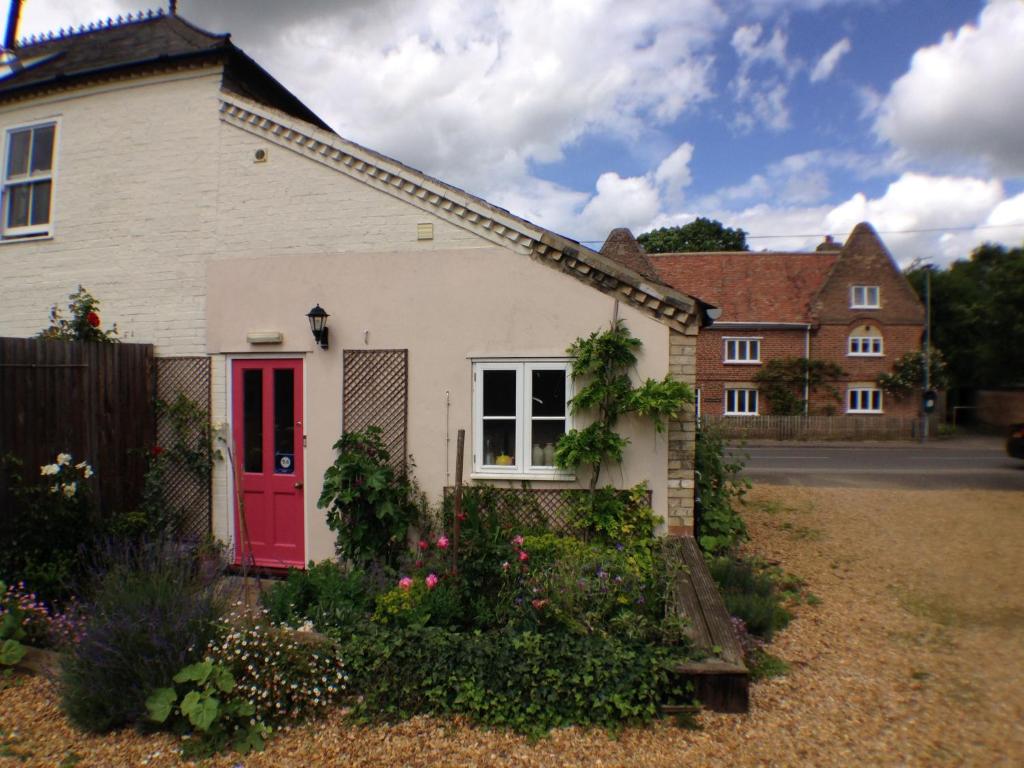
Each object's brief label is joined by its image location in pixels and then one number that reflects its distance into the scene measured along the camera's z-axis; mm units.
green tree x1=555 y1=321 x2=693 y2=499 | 6445
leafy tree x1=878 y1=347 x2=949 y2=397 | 28312
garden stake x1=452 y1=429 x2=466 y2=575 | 5207
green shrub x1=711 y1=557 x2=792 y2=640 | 5473
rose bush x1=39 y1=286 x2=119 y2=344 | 7156
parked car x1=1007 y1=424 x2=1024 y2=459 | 16719
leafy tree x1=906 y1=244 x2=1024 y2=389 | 27203
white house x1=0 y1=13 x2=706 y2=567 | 6781
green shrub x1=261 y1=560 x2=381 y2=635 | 4781
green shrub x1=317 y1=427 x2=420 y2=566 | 6273
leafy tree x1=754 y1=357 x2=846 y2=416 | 28281
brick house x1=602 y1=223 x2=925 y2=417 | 28688
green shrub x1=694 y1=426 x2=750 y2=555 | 7207
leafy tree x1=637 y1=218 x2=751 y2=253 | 49906
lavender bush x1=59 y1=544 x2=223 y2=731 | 3918
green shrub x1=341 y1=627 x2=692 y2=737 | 4012
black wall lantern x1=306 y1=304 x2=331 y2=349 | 6918
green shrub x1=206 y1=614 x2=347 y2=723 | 4000
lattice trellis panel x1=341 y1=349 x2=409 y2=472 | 6973
